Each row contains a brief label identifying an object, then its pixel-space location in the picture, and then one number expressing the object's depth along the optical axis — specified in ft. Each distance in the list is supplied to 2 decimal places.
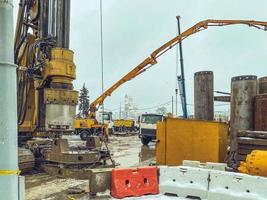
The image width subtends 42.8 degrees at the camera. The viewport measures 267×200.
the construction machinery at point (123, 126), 154.37
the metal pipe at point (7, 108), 9.44
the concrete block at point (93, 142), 41.65
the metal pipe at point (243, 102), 28.07
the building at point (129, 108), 291.17
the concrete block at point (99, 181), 20.57
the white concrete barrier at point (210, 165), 23.27
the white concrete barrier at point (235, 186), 17.67
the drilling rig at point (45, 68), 36.35
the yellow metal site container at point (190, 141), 30.25
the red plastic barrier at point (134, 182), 20.24
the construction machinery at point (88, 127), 100.30
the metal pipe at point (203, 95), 33.58
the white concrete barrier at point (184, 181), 19.57
